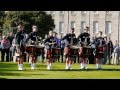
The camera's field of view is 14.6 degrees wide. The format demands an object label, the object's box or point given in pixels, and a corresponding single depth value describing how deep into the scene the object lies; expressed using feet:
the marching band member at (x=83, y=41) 74.84
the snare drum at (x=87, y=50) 75.89
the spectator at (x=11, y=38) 95.76
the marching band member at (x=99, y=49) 77.15
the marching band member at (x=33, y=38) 72.33
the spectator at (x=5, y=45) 94.17
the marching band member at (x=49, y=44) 73.72
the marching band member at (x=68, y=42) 73.82
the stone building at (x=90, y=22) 216.13
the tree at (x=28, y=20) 180.45
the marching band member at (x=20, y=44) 71.26
